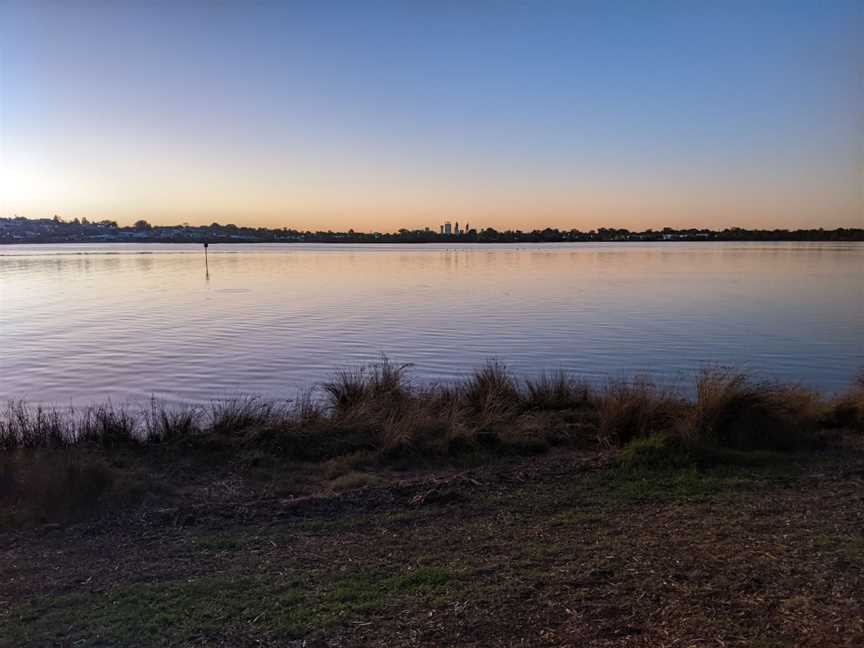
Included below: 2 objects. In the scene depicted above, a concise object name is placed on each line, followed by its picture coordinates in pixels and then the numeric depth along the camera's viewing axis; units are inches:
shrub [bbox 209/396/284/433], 424.8
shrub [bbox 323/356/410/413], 476.6
